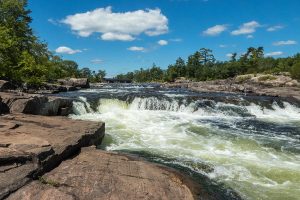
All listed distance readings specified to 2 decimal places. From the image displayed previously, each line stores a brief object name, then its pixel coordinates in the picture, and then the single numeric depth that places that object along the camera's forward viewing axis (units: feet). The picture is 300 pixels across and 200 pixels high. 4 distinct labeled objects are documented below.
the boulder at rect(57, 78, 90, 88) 176.36
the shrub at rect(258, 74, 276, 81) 202.99
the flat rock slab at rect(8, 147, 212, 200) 23.15
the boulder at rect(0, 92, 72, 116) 51.78
